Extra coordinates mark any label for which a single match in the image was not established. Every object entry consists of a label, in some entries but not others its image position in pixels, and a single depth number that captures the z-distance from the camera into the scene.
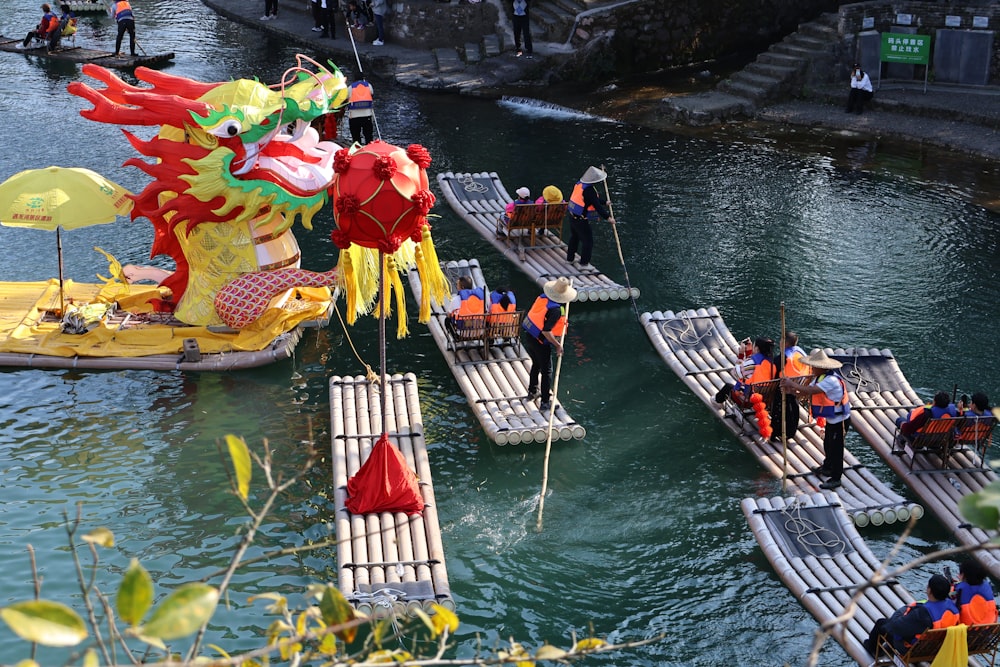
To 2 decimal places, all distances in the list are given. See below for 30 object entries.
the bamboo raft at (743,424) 11.78
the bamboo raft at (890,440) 11.62
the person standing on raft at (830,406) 11.86
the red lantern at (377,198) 10.46
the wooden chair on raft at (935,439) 12.05
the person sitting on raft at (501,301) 14.67
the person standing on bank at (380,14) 29.75
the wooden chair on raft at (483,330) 14.57
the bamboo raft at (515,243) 16.75
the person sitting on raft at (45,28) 29.36
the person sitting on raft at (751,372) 13.07
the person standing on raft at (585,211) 16.81
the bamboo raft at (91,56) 28.52
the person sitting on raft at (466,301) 14.70
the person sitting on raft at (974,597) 9.45
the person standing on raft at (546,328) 13.16
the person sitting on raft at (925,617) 9.34
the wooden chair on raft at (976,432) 12.01
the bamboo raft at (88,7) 34.56
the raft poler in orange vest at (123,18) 28.70
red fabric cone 11.20
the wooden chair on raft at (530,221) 17.97
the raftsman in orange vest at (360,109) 21.44
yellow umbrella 14.26
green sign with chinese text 25.04
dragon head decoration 13.99
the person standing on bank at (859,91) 24.38
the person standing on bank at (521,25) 27.47
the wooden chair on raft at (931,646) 9.22
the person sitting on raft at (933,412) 12.12
